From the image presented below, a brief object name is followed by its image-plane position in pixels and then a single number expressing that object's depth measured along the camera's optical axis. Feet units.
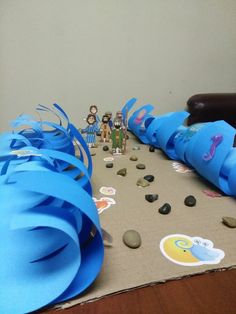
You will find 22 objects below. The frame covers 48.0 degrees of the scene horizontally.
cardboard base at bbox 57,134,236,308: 1.23
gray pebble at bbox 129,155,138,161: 3.07
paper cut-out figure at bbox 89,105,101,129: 3.82
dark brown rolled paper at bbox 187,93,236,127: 5.89
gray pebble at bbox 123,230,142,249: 1.44
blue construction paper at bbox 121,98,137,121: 3.70
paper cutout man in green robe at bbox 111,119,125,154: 3.26
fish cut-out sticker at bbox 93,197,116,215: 1.89
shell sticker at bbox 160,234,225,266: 1.35
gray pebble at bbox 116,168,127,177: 2.57
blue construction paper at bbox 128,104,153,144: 3.88
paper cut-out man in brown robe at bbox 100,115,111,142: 3.87
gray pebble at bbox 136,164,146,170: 2.79
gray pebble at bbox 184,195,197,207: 1.94
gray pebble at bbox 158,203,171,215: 1.81
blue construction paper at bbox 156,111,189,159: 3.05
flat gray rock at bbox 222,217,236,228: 1.65
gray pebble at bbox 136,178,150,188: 2.31
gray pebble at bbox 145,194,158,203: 2.01
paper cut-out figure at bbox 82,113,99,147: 3.68
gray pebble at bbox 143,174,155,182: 2.41
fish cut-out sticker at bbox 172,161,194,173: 2.71
